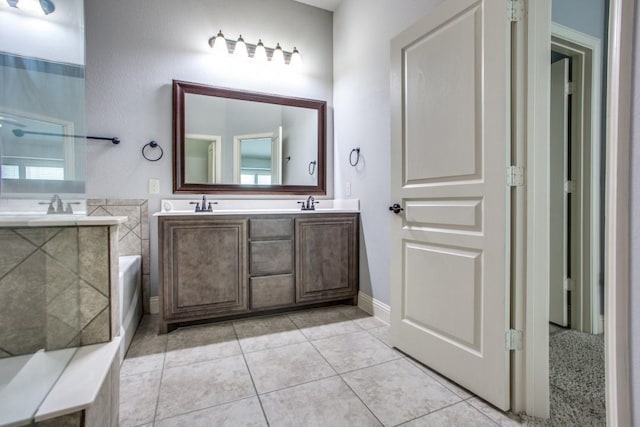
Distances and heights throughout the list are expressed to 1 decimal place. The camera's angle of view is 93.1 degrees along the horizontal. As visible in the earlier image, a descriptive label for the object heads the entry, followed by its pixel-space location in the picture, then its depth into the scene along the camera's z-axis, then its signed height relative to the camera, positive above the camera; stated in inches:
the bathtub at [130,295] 69.7 -22.7
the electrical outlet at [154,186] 96.9 +7.7
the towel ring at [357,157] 103.2 +18.2
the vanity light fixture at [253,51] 103.4 +56.7
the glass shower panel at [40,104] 33.0 +13.8
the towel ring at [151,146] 96.3 +20.3
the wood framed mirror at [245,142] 100.7 +24.3
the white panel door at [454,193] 51.0 +3.1
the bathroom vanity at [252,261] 82.7 -15.6
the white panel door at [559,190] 83.7 +5.4
